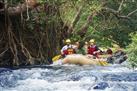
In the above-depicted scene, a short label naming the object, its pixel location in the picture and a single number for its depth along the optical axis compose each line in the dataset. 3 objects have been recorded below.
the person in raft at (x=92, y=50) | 17.25
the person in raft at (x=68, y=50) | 16.92
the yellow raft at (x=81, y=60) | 15.93
